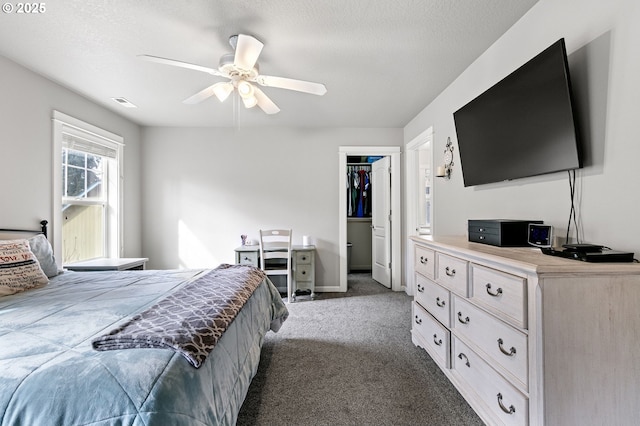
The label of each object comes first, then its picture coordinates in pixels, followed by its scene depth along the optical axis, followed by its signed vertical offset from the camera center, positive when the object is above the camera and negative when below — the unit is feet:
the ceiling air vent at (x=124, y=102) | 10.24 +4.21
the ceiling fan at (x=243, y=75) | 5.82 +3.26
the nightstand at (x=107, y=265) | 9.47 -1.74
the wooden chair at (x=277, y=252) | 11.75 -1.66
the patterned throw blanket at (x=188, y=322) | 3.19 -1.43
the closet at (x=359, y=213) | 18.24 +0.01
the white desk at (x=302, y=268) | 12.47 -2.42
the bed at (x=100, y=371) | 2.56 -1.61
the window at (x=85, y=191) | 9.15 +0.91
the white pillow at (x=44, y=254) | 6.86 -0.98
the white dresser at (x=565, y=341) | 3.50 -1.67
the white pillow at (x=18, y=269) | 5.58 -1.13
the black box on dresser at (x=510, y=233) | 5.31 -0.39
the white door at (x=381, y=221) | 13.92 -0.40
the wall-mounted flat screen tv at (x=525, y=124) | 4.60 +1.76
